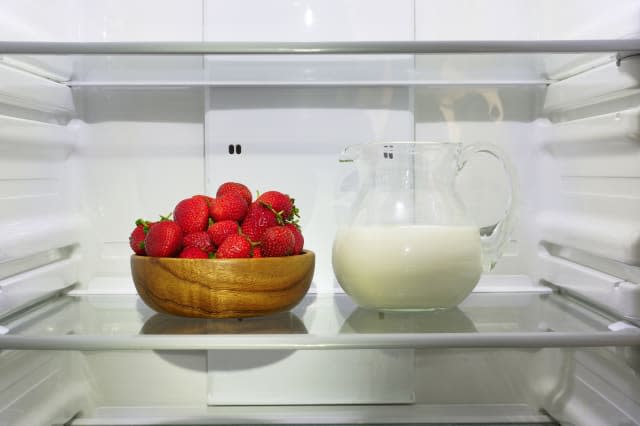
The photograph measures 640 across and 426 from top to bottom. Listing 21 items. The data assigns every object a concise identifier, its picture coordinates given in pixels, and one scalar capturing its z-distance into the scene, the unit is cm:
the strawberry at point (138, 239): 96
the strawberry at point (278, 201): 98
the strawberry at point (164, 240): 92
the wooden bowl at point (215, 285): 89
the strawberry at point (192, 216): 95
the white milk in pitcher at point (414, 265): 91
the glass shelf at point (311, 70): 115
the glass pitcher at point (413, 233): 91
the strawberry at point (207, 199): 98
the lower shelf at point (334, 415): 108
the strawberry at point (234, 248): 91
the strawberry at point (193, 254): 91
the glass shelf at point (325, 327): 76
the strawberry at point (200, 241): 93
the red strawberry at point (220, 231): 93
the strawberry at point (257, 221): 95
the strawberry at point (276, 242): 93
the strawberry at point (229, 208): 96
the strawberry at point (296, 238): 96
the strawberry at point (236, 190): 101
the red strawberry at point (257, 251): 93
